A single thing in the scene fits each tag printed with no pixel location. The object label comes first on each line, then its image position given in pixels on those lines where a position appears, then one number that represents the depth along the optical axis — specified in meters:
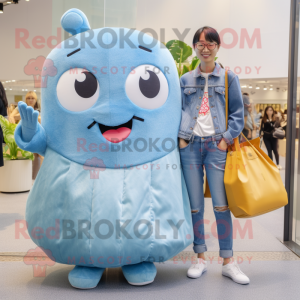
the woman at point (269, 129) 6.95
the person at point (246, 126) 4.32
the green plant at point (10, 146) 4.72
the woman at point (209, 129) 2.07
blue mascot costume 1.89
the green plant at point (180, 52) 3.89
